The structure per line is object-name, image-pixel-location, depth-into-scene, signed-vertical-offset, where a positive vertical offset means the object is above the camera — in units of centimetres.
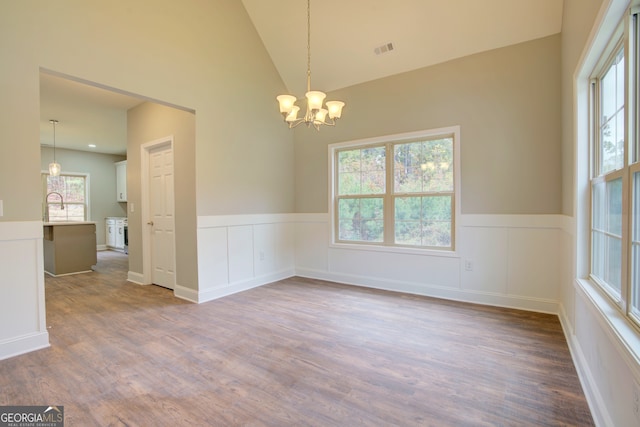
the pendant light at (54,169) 668 +93
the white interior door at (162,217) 439 -9
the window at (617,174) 149 +18
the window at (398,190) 399 +26
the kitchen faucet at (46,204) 798 +21
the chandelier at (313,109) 280 +95
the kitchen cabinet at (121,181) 881 +87
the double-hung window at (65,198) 805 +38
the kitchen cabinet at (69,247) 541 -64
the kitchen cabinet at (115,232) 840 -56
